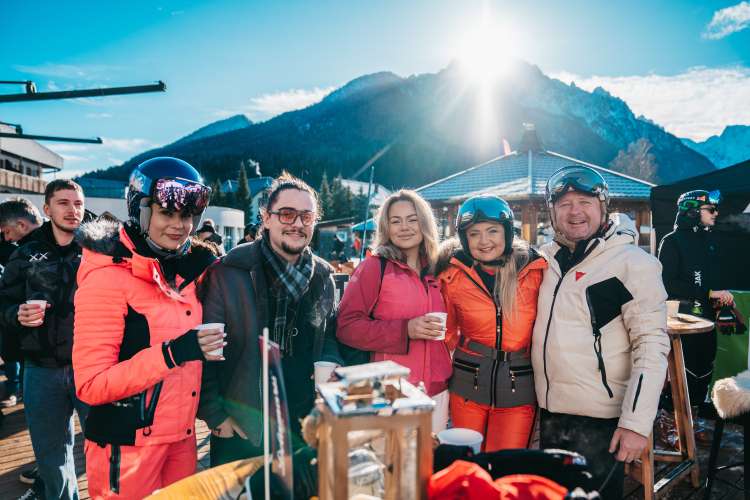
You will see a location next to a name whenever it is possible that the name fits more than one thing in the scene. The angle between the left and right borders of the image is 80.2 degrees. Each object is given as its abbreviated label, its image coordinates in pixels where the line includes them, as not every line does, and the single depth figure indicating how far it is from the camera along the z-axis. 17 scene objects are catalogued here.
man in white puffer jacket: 2.21
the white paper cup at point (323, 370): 1.73
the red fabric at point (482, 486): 1.03
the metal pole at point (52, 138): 11.91
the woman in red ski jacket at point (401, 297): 2.58
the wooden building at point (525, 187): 12.73
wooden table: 3.73
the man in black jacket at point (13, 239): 3.21
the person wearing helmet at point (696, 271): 4.95
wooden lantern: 0.96
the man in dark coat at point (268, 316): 2.07
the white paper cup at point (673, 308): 4.28
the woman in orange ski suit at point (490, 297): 2.59
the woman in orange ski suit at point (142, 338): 1.71
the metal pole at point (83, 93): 8.92
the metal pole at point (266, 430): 1.08
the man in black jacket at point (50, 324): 2.90
